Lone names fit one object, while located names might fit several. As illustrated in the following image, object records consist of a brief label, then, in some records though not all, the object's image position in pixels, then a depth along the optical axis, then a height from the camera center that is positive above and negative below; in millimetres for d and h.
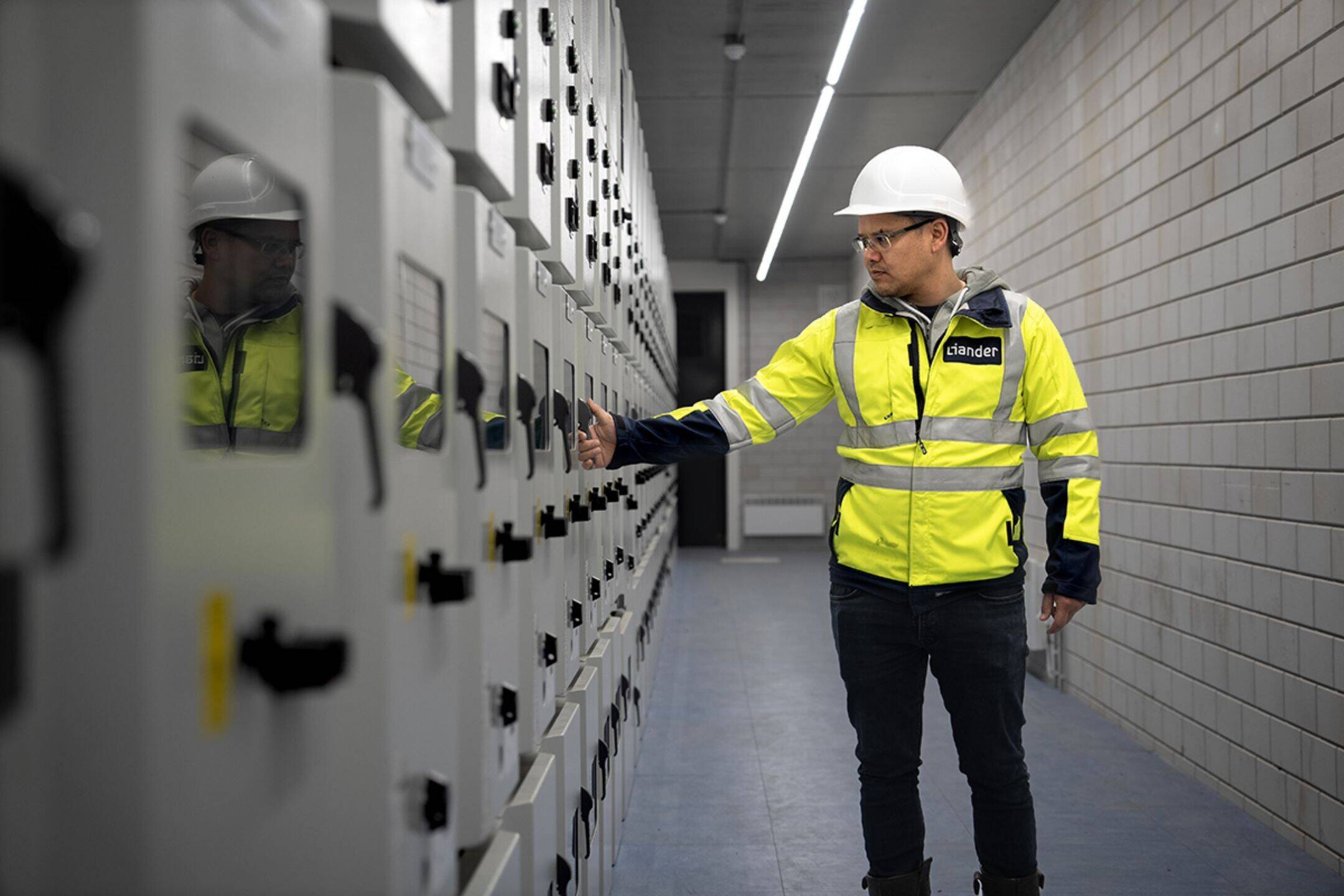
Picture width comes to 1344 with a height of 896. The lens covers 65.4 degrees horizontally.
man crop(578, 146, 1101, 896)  2135 -115
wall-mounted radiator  11859 -836
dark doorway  12016 +672
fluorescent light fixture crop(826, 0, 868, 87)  4531 +1954
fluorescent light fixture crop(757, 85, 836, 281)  6199 +2038
